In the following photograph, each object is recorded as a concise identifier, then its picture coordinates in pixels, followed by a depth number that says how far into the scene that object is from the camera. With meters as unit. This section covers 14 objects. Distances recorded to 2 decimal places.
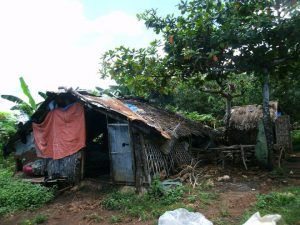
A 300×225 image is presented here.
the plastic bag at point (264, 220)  4.87
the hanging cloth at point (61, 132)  10.64
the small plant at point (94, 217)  7.98
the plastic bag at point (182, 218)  5.21
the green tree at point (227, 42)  9.56
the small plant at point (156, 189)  8.86
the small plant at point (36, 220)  8.23
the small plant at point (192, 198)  8.27
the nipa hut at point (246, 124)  16.00
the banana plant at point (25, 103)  16.20
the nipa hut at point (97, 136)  9.79
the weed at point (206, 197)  8.19
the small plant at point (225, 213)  7.17
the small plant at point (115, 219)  7.74
